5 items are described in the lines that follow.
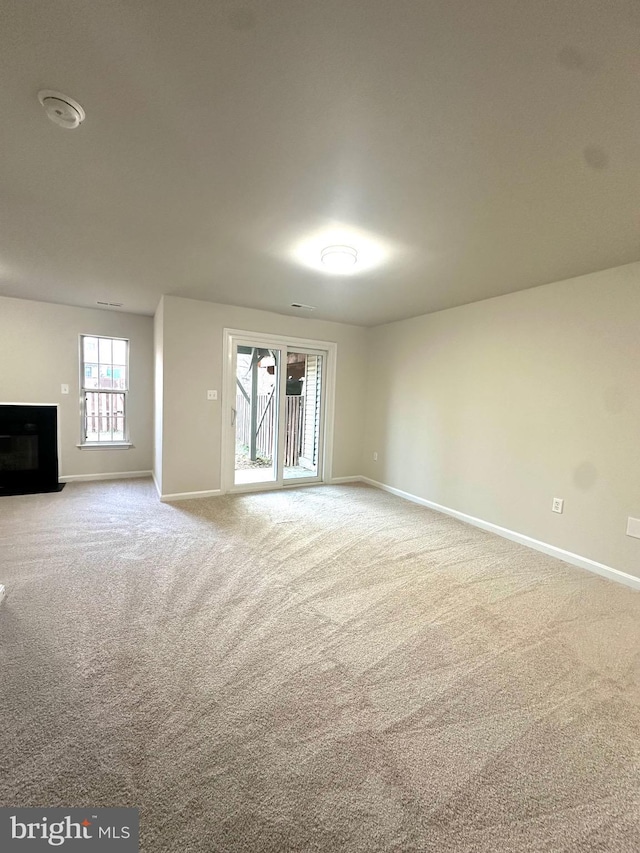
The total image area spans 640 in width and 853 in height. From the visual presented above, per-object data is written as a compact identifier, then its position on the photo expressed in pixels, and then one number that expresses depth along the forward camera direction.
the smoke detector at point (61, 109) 1.37
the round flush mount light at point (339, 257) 2.60
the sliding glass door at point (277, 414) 5.04
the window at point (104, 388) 5.14
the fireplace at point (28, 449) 4.55
